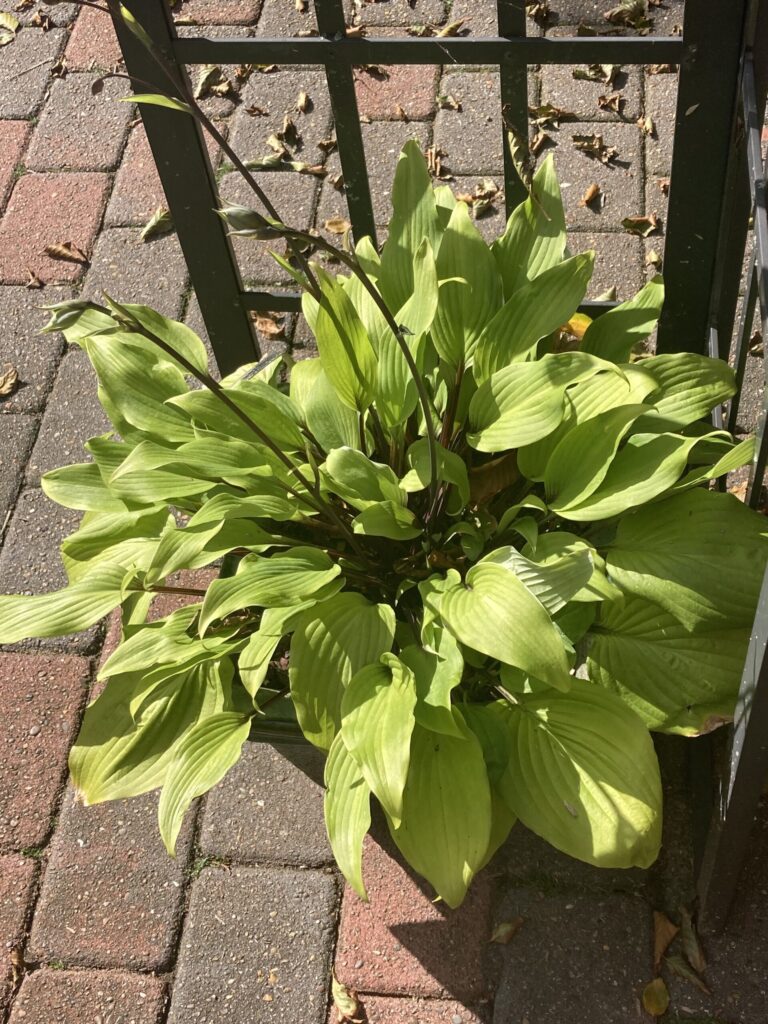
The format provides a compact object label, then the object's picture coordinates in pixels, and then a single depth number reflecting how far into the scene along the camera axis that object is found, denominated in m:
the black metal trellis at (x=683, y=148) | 1.68
